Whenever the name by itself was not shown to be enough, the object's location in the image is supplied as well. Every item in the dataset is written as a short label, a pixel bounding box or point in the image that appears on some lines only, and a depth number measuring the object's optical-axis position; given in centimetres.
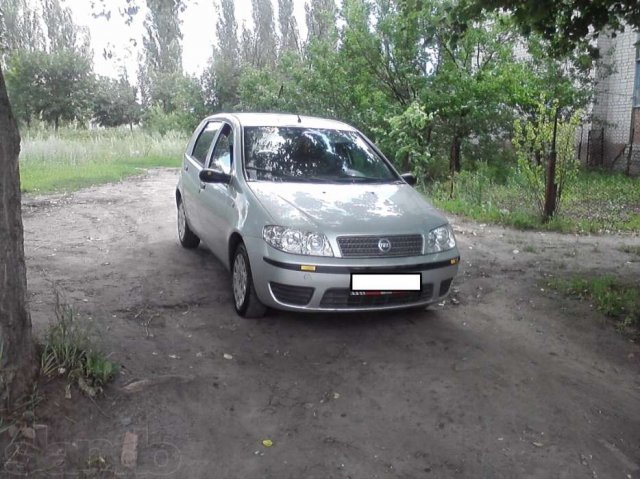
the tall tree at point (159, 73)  3142
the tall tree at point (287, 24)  3562
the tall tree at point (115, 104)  2930
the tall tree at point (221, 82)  2366
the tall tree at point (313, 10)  2905
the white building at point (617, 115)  1794
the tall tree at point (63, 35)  2524
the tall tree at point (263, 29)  3541
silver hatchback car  444
